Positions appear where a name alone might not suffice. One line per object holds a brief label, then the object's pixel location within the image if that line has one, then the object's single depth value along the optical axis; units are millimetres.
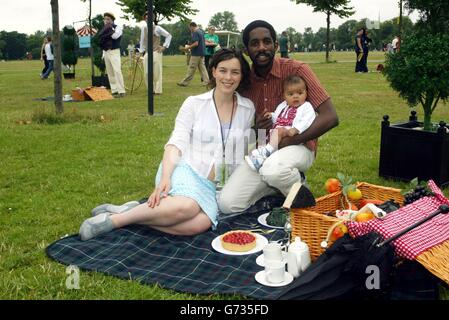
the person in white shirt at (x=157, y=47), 12126
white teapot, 2939
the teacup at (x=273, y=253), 2939
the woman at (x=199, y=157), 3615
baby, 3992
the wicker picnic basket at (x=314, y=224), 3062
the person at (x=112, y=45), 11730
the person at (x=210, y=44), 16797
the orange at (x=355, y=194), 3770
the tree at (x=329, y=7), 27734
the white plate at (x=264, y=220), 3915
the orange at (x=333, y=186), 3848
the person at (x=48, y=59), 19625
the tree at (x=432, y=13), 4957
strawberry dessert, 3387
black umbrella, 2555
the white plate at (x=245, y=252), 3365
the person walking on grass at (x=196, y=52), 14602
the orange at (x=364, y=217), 3078
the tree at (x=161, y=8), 19219
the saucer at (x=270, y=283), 2869
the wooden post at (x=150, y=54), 8650
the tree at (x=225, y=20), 128625
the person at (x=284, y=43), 24094
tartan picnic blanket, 2922
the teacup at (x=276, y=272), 2879
